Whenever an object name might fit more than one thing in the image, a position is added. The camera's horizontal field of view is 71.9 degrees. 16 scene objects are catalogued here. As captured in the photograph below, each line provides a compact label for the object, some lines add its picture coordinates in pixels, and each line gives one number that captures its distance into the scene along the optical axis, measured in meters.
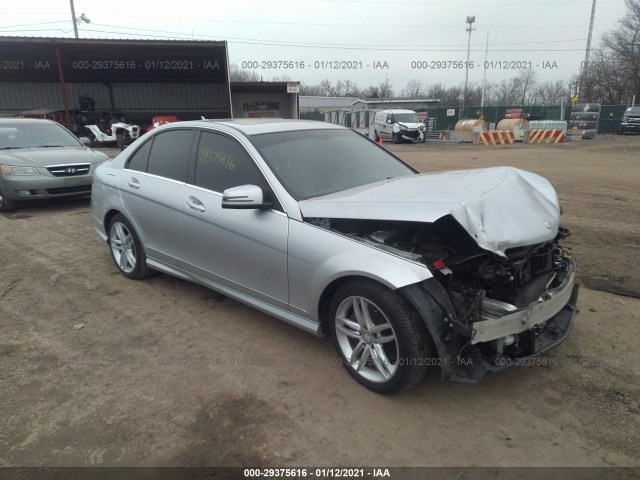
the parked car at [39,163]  7.43
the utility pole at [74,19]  33.78
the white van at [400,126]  26.70
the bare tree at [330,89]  91.00
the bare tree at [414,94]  87.44
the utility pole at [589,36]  36.28
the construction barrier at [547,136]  25.86
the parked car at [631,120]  30.58
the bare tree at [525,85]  79.18
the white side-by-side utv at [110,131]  20.19
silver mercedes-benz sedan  2.46
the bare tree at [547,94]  71.44
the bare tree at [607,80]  46.00
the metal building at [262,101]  23.26
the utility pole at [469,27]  49.03
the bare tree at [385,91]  86.87
